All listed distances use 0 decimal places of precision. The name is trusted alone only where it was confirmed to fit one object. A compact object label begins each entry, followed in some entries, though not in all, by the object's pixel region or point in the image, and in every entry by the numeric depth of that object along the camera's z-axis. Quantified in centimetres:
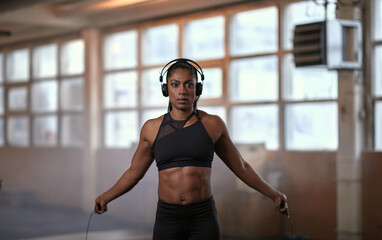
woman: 310
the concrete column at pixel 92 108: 1046
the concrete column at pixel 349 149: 688
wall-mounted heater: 648
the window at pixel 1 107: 1255
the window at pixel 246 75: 750
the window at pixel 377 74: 695
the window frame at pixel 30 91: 1120
